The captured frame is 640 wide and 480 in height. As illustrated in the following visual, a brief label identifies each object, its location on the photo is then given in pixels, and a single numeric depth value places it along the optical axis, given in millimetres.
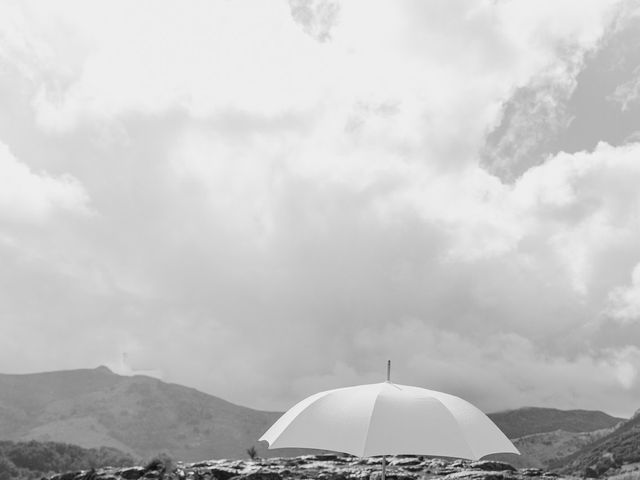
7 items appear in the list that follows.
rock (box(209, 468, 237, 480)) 33625
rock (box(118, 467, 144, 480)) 35469
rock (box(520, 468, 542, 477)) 31511
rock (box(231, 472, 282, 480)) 32556
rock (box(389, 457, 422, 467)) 36884
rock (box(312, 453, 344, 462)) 40844
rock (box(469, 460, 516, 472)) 34250
